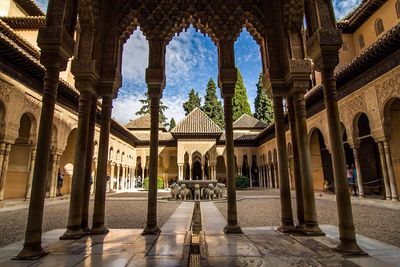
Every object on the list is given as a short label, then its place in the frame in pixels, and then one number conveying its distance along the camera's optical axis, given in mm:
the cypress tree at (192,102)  51656
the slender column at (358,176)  12562
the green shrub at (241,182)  24844
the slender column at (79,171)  4363
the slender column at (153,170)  4616
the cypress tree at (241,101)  44531
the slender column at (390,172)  10516
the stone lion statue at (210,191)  13352
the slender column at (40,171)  3266
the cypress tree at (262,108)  41956
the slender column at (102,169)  4723
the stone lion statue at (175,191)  13547
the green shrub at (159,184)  26250
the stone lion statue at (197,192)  13581
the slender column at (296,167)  4766
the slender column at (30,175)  12173
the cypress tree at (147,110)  49781
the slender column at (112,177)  23103
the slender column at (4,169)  10180
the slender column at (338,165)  3350
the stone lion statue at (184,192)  13542
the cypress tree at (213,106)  47312
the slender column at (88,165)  4771
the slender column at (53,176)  14148
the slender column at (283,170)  4719
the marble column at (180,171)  25845
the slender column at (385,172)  10844
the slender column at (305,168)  4363
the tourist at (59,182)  15977
